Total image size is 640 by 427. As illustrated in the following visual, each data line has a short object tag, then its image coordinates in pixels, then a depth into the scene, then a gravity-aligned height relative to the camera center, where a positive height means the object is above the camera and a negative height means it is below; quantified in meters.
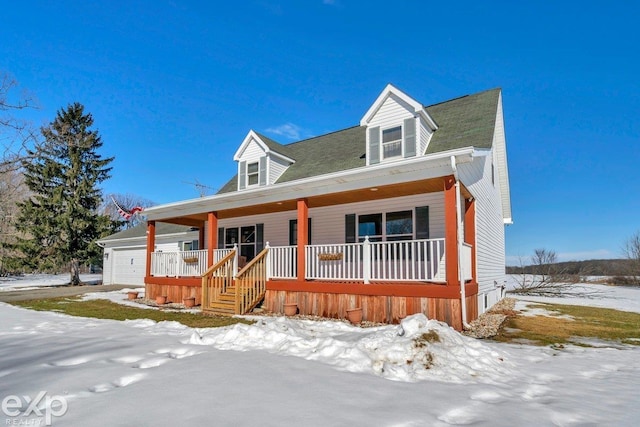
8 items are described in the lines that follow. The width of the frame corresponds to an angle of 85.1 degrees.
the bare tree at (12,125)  13.53 +5.08
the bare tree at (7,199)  18.02 +3.40
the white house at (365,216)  8.16 +1.36
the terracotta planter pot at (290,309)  9.57 -1.45
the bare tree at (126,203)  52.03 +8.90
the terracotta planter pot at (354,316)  8.37 -1.43
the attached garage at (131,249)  20.86 +0.44
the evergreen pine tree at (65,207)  22.06 +3.20
